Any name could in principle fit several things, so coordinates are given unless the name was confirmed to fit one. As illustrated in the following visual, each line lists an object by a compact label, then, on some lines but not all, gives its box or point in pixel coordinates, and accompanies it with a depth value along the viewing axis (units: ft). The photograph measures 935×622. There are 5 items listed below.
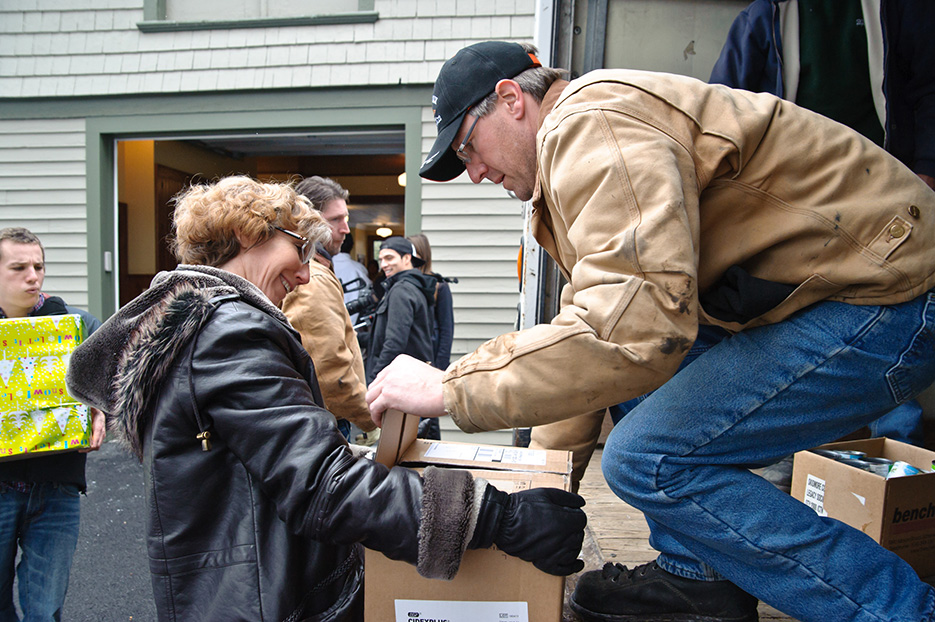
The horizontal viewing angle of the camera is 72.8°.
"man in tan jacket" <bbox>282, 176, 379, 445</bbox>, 9.19
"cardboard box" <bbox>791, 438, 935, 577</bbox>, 6.11
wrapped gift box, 7.49
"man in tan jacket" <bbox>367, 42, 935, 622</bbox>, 3.91
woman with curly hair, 4.10
